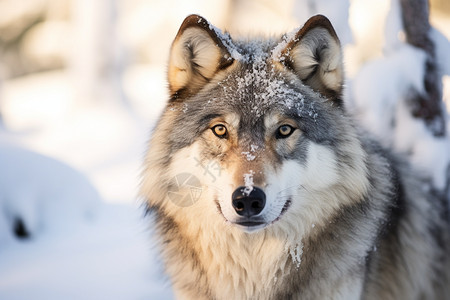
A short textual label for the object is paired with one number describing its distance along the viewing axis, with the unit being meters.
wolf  4.67
